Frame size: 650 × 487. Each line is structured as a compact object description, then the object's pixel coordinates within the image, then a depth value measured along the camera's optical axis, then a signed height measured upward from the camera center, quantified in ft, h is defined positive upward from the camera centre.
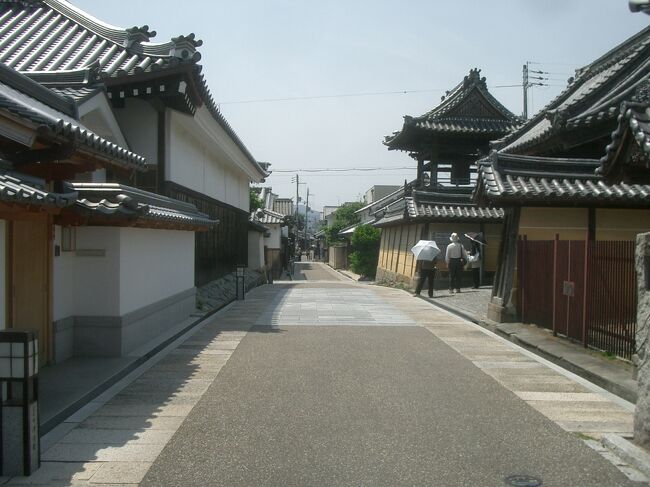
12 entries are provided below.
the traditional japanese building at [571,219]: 34.12 +1.27
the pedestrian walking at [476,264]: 75.36 -3.47
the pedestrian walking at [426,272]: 69.03 -4.25
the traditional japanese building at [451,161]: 82.28 +10.45
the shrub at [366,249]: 134.31 -3.35
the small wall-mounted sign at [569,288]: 36.70 -3.06
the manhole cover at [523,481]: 16.19 -6.38
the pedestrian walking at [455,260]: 70.54 -2.83
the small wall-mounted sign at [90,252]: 31.68 -1.17
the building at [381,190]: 261.85 +18.12
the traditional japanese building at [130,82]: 43.24 +10.32
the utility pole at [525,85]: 125.59 +29.99
